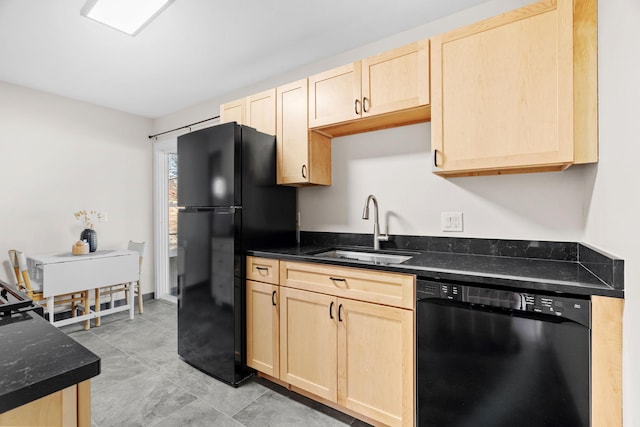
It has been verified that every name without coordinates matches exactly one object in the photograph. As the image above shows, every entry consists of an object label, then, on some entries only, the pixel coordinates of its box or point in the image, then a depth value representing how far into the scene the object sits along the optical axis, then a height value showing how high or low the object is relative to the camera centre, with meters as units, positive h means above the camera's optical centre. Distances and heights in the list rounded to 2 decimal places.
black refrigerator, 2.15 -0.13
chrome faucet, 2.25 -0.16
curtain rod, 3.52 +1.03
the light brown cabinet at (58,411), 0.56 -0.37
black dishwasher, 1.20 -0.61
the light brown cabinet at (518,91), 1.43 +0.59
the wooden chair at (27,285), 2.83 -0.67
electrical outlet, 2.02 -0.06
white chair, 3.60 -0.89
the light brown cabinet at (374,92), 1.83 +0.76
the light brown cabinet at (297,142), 2.32 +0.53
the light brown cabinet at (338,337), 1.59 -0.72
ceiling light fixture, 1.87 +1.24
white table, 2.88 -0.59
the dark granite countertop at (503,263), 1.20 -0.27
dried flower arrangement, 3.50 -0.05
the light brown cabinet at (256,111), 2.47 +0.83
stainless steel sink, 2.14 -0.31
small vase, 3.39 -0.26
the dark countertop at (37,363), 0.53 -0.29
